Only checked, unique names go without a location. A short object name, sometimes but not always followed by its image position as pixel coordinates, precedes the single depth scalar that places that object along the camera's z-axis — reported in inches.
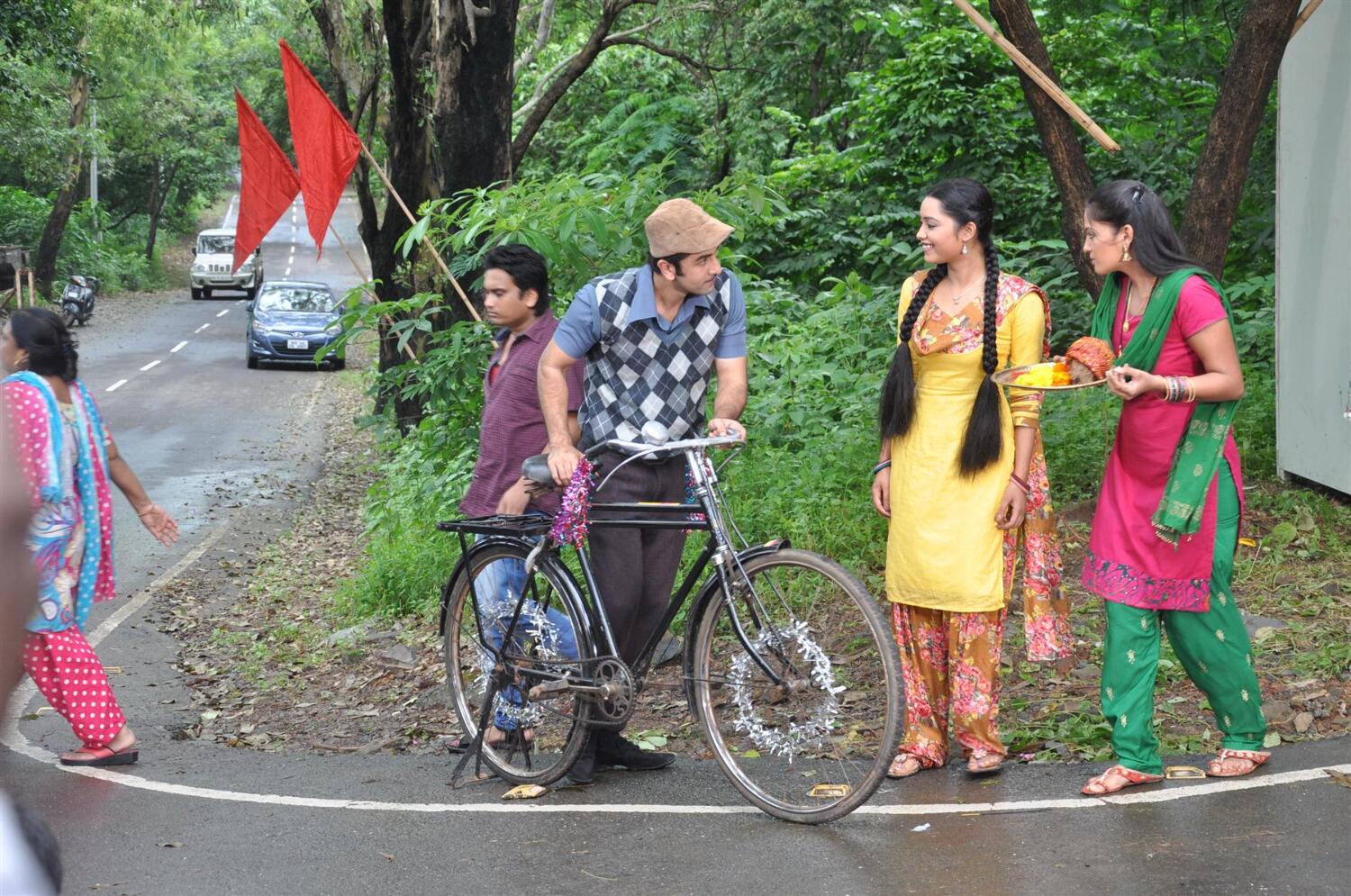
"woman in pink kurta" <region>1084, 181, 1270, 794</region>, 366.9
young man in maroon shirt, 449.1
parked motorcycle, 2930.6
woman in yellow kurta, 385.7
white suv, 3794.3
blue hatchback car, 2246.6
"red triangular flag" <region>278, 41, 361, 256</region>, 813.2
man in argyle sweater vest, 405.7
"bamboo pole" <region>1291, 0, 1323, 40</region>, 586.9
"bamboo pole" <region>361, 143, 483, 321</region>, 626.9
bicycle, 364.8
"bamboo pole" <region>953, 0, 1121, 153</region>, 498.0
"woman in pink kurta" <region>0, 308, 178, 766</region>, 449.1
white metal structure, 590.6
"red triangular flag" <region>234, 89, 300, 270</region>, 905.5
